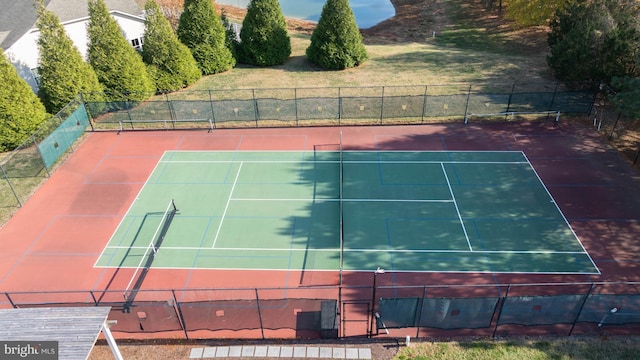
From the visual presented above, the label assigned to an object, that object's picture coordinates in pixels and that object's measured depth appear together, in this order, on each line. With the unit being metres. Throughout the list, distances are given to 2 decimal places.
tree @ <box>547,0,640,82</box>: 23.47
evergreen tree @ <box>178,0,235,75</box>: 30.19
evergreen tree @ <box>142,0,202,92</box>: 27.84
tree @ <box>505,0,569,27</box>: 32.54
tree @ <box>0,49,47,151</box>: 22.16
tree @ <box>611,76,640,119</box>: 19.47
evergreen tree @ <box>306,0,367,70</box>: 30.05
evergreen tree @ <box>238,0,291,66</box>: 31.33
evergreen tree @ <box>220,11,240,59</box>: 32.78
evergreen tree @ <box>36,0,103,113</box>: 23.75
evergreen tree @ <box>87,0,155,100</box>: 25.56
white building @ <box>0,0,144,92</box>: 25.83
